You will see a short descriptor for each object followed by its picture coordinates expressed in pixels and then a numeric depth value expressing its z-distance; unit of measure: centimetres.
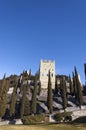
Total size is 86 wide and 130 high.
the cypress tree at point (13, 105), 2480
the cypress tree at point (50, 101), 2456
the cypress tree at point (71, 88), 3414
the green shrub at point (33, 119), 2169
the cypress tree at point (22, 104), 2412
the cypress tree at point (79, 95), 2644
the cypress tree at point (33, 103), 2468
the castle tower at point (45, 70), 4001
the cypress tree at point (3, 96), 2401
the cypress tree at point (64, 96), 2552
